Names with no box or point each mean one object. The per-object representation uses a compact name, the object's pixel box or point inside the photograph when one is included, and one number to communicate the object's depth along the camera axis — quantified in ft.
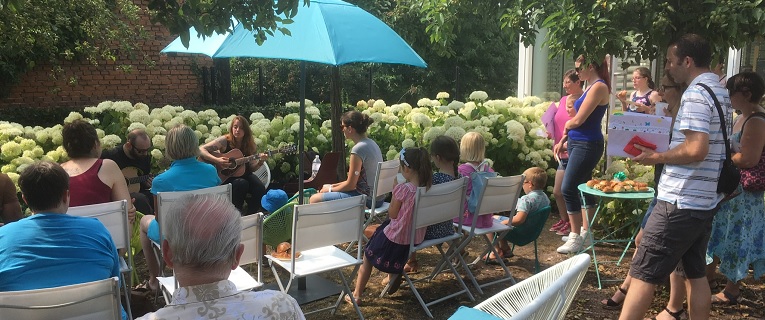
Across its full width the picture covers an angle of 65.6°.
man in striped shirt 8.78
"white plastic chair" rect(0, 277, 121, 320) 6.60
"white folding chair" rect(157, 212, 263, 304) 10.08
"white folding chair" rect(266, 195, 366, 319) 10.87
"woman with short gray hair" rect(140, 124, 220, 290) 12.91
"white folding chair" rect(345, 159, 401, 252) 15.44
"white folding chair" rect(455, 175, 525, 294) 13.30
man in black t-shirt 15.76
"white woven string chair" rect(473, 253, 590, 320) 5.84
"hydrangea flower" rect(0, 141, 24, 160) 16.56
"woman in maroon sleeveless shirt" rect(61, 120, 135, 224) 11.78
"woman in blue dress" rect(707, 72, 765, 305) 11.23
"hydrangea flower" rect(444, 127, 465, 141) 20.65
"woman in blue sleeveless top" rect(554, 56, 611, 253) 15.24
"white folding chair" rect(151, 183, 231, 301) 11.29
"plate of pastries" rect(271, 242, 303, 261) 11.80
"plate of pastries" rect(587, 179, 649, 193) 13.89
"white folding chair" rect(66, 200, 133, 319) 10.58
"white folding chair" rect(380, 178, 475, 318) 12.15
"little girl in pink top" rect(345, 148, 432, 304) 12.48
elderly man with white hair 5.01
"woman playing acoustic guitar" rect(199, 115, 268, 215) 17.47
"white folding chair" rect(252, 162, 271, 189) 18.65
